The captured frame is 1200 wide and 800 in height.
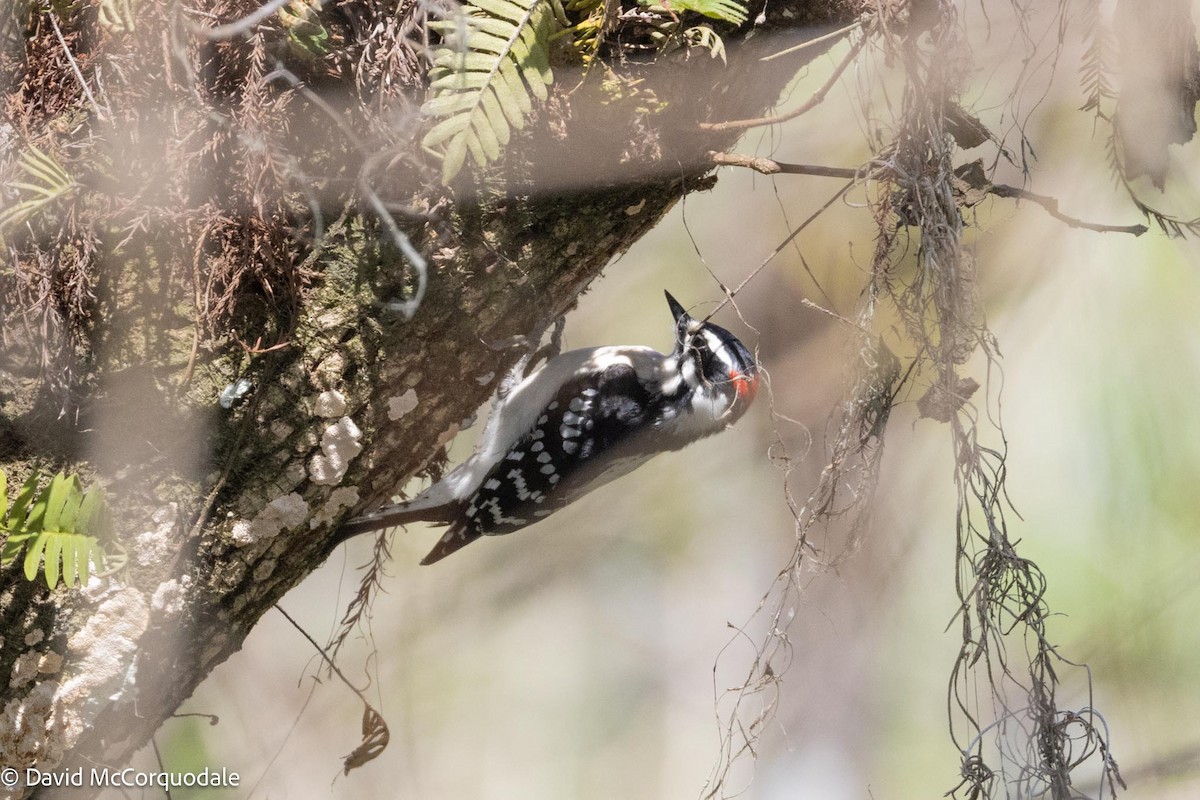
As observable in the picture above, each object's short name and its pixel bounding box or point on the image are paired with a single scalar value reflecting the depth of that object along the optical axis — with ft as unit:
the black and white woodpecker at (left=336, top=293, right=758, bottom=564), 21.08
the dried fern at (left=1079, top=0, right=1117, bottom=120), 13.74
